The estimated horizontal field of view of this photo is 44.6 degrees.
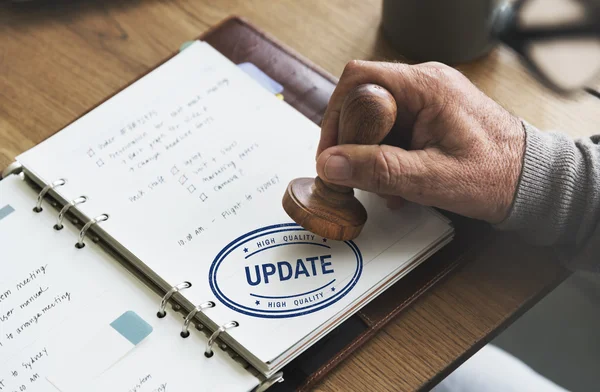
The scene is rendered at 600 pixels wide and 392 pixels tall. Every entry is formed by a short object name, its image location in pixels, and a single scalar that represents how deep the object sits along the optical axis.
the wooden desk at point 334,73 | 0.70
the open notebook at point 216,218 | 0.67
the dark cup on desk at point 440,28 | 0.84
